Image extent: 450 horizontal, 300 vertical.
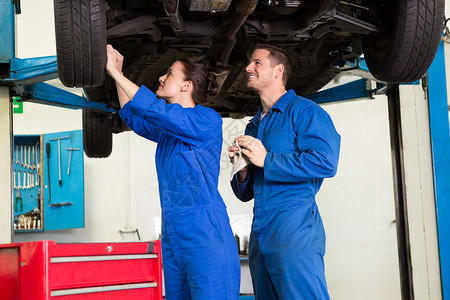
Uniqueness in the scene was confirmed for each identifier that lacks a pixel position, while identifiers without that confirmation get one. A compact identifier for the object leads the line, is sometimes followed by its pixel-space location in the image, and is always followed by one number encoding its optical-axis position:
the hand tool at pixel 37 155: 6.30
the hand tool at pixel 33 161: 6.31
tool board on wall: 6.01
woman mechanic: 1.91
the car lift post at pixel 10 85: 3.38
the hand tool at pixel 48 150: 6.08
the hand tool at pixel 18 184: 6.28
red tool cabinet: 2.25
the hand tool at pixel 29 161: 6.31
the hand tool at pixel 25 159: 6.30
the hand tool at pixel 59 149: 6.05
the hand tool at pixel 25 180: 6.27
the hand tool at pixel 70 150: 6.02
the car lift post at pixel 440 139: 3.88
